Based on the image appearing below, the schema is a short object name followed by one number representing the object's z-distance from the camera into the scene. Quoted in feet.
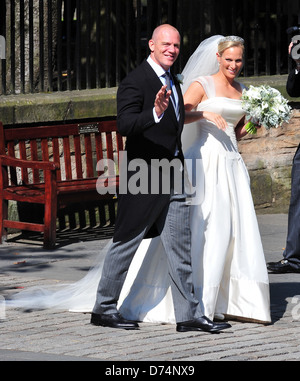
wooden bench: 52.88
